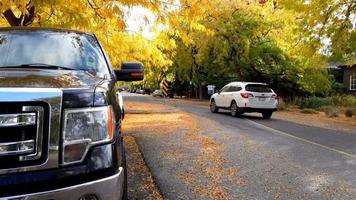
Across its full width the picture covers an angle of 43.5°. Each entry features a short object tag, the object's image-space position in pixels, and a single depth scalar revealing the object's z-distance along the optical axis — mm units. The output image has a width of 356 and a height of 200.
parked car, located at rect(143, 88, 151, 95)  100800
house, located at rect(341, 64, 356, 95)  41531
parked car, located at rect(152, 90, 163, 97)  61519
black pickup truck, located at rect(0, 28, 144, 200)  2719
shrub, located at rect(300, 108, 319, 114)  26277
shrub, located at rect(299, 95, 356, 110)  31234
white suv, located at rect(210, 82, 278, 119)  19609
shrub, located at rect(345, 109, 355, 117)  23281
